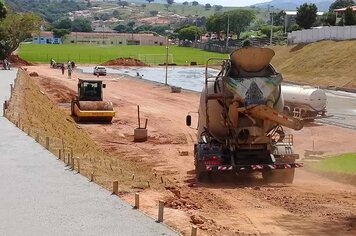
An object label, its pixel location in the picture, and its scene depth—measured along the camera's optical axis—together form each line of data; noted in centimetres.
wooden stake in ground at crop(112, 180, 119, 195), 1491
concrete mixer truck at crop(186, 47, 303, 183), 1936
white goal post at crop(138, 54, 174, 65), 11462
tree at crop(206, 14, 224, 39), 19438
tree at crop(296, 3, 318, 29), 11388
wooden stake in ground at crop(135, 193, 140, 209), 1375
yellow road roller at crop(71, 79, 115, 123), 3768
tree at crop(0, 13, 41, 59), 8788
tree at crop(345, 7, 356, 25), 9581
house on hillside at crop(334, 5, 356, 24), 10775
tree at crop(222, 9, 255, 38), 19438
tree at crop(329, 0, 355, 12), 18855
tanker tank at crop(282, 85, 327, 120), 3750
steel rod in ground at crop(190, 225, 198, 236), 1116
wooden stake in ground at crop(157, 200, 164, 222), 1270
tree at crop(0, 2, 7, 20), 8290
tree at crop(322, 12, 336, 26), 11405
